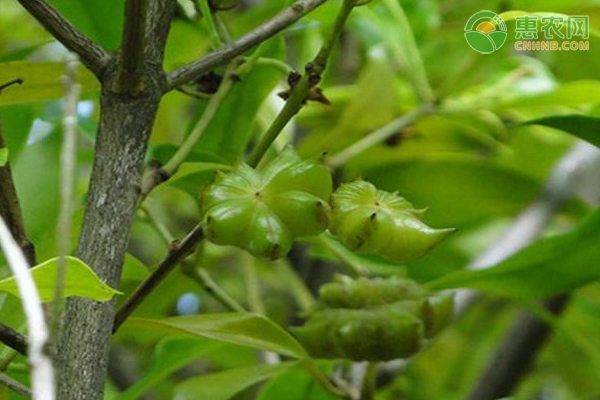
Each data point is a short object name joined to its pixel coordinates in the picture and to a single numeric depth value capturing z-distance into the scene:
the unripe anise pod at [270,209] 0.90
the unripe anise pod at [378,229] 0.91
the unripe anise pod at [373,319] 0.97
